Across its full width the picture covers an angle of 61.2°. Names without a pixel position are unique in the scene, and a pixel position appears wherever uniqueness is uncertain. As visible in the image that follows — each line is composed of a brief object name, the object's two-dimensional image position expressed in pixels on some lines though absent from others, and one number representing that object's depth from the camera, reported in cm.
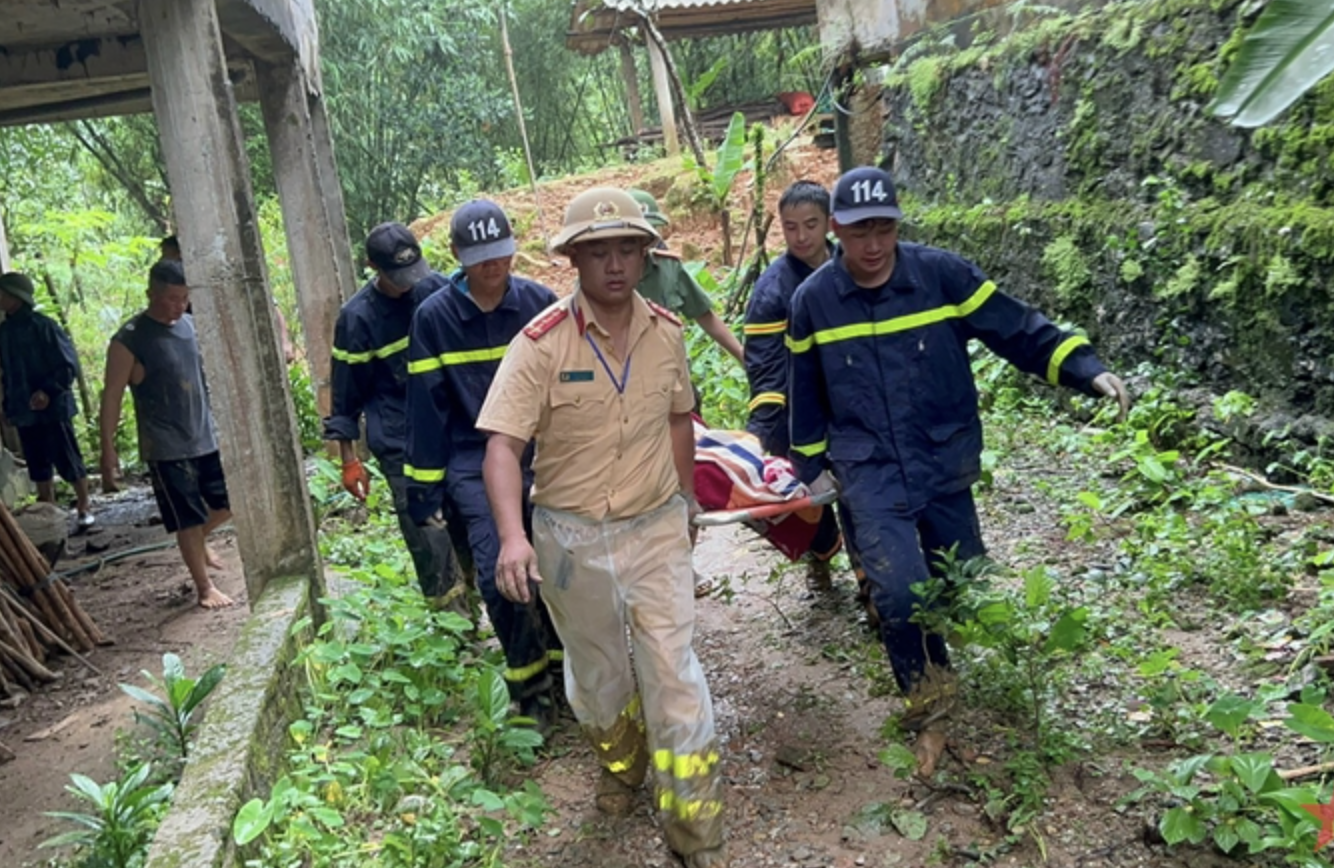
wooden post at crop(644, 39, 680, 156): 1639
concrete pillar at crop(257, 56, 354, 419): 771
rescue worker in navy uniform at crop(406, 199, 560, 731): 414
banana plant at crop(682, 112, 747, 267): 1055
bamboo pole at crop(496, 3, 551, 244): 1340
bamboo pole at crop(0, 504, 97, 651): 577
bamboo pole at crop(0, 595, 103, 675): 573
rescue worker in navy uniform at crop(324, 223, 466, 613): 494
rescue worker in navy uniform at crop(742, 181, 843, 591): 474
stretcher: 393
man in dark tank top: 626
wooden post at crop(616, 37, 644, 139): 1802
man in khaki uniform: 322
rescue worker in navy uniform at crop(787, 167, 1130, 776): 361
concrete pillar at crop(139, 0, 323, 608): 444
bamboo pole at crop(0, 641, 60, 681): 550
